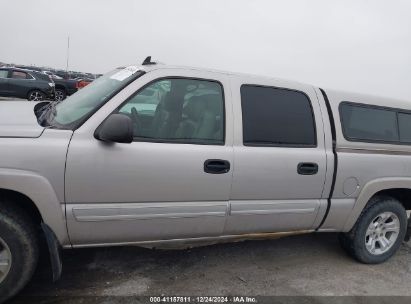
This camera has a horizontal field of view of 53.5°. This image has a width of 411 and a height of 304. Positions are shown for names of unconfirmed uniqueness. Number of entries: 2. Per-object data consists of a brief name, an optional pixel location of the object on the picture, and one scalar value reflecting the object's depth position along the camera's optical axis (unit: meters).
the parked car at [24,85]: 16.12
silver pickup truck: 2.73
